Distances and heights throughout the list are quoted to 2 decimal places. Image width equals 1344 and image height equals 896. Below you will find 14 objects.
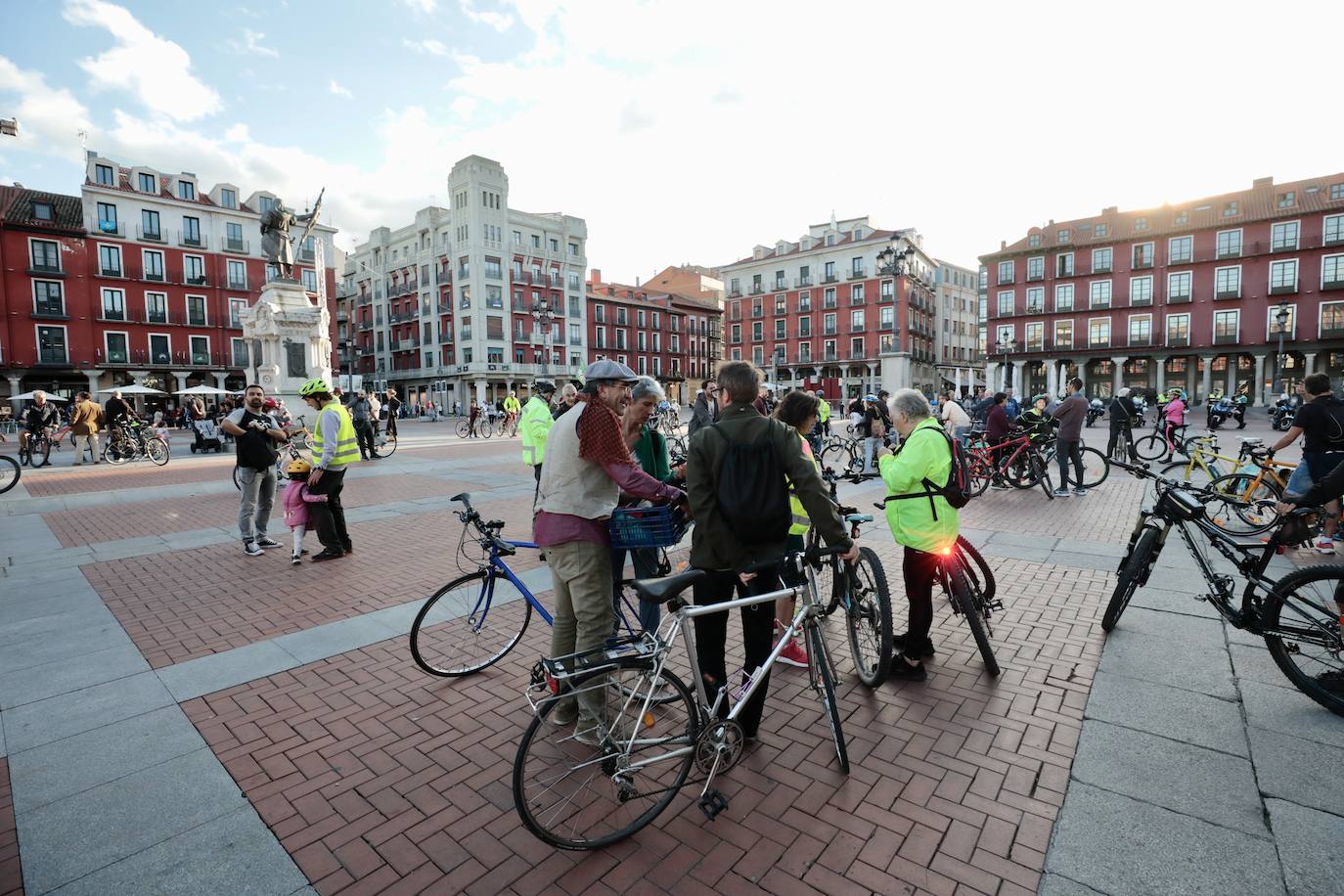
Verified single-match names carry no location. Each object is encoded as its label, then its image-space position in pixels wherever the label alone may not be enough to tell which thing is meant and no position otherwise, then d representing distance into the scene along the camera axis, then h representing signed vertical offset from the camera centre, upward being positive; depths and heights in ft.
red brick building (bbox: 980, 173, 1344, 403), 146.20 +23.27
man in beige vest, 10.56 -1.58
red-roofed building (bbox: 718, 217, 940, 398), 197.98 +27.04
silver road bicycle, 8.52 -4.84
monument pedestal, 65.31 +6.49
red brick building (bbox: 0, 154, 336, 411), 127.03 +26.28
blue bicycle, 13.66 -4.72
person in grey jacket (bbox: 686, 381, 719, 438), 42.47 -1.03
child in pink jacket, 22.13 -3.36
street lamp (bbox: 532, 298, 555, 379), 101.40 +13.37
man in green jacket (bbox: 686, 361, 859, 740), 10.26 -1.84
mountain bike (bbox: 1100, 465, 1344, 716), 11.59 -4.13
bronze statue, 68.28 +17.61
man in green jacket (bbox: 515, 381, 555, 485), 25.32 -1.17
